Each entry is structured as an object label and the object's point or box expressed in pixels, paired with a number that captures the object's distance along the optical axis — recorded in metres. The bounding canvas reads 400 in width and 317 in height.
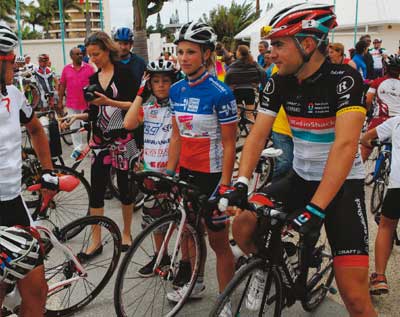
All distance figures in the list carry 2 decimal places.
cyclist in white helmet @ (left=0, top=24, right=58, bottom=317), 2.41
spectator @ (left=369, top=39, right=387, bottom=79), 14.69
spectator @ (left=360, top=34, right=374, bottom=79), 12.93
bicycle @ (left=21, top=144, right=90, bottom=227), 4.78
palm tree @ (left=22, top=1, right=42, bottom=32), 70.75
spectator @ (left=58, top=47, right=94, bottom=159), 8.08
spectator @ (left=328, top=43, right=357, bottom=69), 7.34
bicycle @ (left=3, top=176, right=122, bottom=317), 2.99
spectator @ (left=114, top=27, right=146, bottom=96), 5.80
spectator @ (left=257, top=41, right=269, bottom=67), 10.07
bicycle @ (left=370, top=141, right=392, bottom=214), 5.55
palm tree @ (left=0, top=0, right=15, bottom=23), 56.61
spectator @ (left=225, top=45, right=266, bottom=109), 9.13
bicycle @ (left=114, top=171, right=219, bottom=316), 2.94
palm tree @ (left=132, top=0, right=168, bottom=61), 15.76
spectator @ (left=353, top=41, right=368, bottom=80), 11.48
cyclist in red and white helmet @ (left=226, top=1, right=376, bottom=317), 2.33
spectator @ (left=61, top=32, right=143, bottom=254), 4.20
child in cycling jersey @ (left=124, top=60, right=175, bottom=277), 3.68
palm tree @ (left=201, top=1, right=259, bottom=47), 43.91
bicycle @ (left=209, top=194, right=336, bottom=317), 2.43
